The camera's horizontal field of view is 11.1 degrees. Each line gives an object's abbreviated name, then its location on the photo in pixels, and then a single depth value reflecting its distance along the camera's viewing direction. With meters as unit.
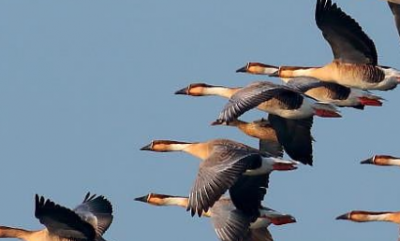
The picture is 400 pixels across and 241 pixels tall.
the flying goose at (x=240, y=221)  35.84
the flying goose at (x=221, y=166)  33.75
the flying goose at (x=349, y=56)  36.69
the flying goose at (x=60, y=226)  33.25
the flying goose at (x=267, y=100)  34.59
